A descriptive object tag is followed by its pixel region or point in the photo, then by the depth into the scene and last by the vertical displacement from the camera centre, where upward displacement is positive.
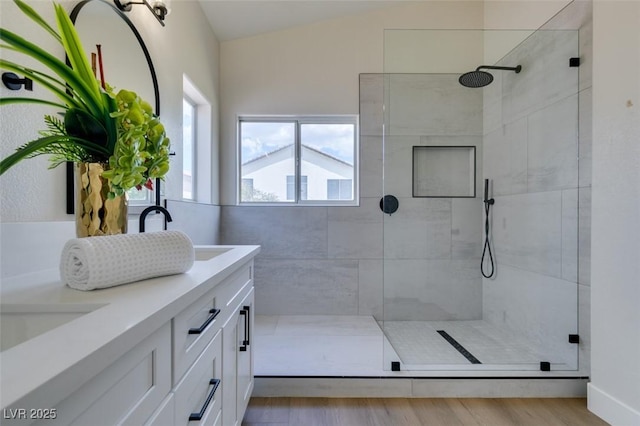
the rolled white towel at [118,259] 0.68 -0.11
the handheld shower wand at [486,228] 2.62 -0.13
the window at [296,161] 2.99 +0.49
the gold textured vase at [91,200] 0.84 +0.03
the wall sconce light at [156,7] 1.43 +0.98
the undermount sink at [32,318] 0.60 -0.20
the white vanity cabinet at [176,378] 0.41 -0.32
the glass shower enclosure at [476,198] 2.05 +0.11
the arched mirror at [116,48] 1.15 +0.69
